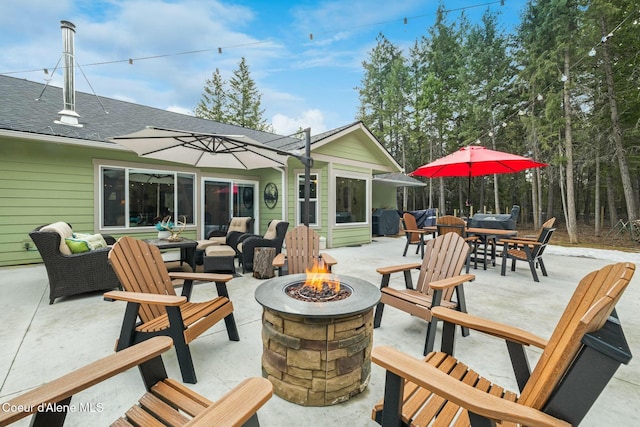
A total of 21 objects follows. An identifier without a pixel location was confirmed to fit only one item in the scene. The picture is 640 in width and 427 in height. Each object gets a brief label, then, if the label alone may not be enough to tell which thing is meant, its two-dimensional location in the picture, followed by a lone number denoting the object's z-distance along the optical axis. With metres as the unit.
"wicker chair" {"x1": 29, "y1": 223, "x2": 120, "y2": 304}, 3.38
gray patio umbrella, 3.59
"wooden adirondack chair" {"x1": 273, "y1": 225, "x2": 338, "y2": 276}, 3.61
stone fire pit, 1.65
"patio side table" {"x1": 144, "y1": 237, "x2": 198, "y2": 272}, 4.70
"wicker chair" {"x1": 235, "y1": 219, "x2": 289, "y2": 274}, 5.04
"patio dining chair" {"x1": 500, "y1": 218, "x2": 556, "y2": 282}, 4.52
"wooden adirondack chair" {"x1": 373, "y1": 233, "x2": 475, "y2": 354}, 2.31
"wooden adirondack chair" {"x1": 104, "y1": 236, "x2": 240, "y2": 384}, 1.88
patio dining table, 5.22
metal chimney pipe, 5.71
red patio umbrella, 5.18
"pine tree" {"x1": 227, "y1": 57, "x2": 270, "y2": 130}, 20.30
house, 5.29
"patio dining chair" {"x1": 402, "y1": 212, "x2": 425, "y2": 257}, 6.48
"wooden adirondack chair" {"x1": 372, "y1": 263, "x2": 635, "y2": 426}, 0.81
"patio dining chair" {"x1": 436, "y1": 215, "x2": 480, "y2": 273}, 5.28
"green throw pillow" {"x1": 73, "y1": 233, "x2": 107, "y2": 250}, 4.20
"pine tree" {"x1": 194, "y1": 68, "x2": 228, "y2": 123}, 20.36
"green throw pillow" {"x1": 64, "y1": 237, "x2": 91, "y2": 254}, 3.66
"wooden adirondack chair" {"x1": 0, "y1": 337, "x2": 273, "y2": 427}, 0.84
